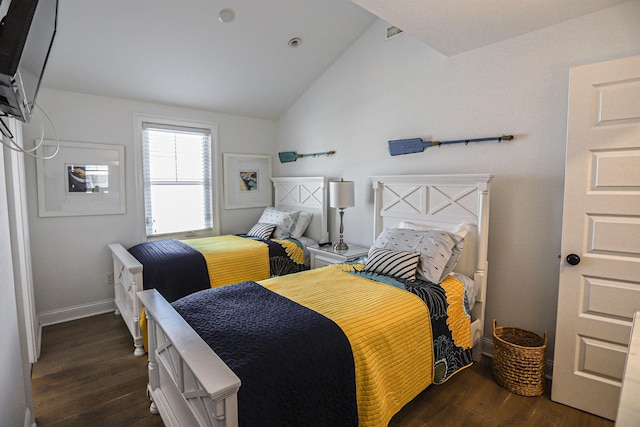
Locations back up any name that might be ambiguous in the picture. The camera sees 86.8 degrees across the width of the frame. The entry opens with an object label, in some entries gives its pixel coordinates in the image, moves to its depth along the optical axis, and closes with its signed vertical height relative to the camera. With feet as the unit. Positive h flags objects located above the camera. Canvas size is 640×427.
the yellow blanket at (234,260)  10.34 -2.15
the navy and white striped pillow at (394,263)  7.75 -1.65
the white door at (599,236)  6.08 -0.79
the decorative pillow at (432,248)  7.74 -1.32
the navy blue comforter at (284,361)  4.32 -2.32
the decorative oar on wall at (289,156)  14.55 +1.61
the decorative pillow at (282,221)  13.16 -1.14
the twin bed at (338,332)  4.45 -2.17
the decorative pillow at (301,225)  13.13 -1.25
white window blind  12.76 +0.54
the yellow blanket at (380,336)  5.27 -2.45
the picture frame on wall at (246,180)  14.64 +0.56
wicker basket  7.10 -3.68
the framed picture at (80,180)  10.64 +0.41
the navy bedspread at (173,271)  9.37 -2.23
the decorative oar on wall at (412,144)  9.32 +1.44
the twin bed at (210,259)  9.36 -2.06
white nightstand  10.60 -1.97
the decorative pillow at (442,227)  8.70 -0.92
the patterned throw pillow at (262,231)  13.01 -1.48
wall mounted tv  2.37 +1.15
